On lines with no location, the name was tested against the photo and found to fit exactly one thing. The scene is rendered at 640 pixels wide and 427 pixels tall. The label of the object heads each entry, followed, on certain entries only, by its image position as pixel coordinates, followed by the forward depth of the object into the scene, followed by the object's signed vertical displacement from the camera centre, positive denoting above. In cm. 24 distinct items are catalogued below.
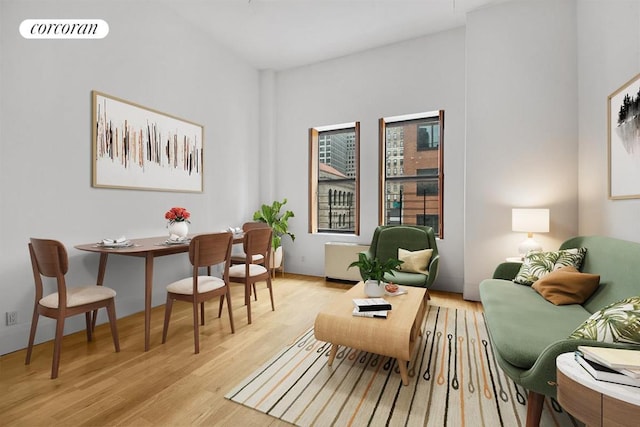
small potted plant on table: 238 -49
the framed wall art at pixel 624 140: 210 +57
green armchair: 361 -34
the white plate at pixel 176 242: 266 -28
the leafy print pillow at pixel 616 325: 123 -49
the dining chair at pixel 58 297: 197 -63
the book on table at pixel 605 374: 96 -55
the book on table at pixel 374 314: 197 -69
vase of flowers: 290 -12
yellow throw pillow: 329 -55
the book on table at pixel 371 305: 204 -66
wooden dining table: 232 -32
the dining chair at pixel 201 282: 237 -61
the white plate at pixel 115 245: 248 -29
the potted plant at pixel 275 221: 465 -14
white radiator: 433 -71
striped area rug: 158 -111
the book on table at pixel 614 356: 97 -51
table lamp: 297 -10
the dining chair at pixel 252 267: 293 -59
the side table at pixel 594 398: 92 -63
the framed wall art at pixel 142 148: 286 +72
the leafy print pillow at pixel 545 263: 240 -42
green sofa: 133 -66
